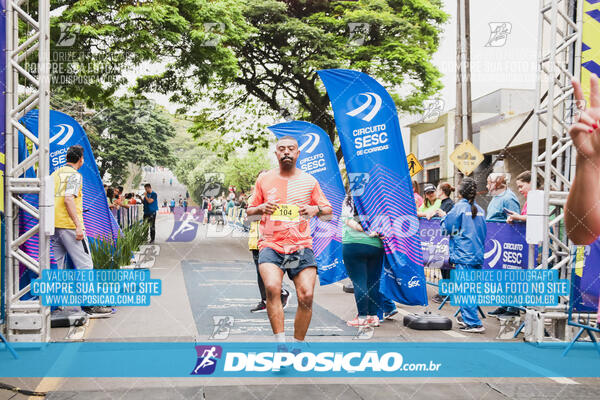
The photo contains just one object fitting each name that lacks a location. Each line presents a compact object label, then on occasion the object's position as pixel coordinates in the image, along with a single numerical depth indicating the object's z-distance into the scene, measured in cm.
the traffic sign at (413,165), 1443
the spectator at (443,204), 872
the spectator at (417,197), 940
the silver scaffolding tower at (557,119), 612
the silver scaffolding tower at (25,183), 553
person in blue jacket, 674
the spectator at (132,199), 1603
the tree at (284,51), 1504
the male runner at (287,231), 495
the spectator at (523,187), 723
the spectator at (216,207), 1611
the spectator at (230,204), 1488
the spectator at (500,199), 766
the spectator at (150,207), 1443
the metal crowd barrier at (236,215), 1531
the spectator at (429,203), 920
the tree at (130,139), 2050
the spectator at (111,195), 1331
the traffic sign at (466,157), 1224
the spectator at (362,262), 647
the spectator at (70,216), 641
